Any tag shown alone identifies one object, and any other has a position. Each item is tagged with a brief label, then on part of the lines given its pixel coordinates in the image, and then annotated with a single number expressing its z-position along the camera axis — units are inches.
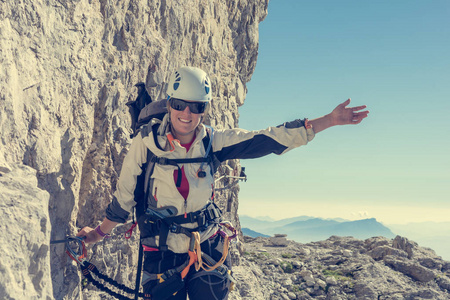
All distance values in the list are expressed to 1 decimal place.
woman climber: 172.1
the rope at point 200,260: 169.7
